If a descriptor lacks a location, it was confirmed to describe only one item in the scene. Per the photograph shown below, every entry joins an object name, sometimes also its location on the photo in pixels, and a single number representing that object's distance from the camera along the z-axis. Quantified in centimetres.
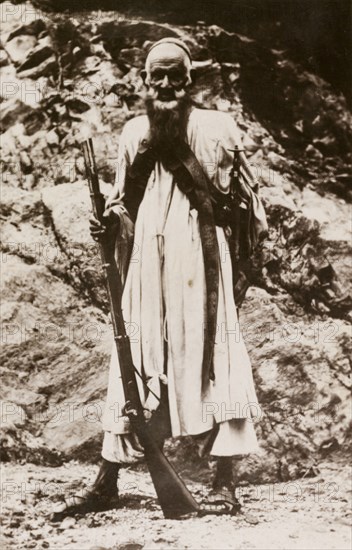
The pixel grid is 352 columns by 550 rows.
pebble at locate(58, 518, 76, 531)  416
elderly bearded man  423
